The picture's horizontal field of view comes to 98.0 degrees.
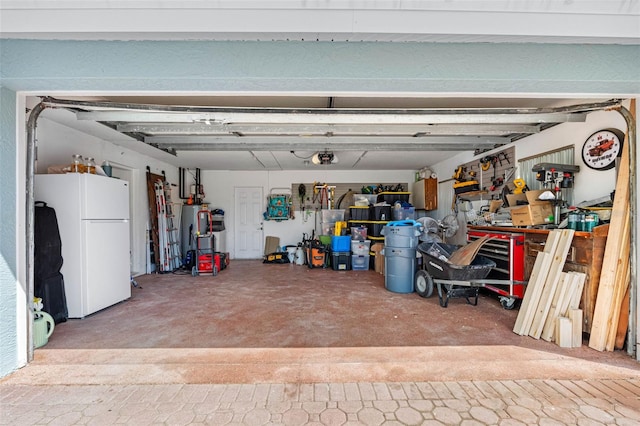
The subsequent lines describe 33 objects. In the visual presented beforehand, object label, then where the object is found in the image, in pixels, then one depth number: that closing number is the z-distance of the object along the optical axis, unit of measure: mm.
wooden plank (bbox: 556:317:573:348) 2645
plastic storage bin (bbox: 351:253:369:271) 6570
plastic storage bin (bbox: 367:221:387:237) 6698
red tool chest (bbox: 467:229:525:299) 3619
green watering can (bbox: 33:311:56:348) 2680
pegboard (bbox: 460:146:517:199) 4746
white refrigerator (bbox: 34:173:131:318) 3449
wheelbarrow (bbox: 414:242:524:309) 3674
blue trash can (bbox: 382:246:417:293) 4523
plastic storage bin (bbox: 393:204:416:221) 6523
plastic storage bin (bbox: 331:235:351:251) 6605
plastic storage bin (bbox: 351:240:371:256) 6555
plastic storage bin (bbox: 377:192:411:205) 7020
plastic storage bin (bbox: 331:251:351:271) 6543
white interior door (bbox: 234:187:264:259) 8273
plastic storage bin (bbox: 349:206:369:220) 6906
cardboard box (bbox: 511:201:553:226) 3549
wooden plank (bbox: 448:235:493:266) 3598
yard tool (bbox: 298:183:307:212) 8094
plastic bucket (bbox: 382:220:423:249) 4488
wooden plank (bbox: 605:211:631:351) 2553
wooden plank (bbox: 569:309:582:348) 2652
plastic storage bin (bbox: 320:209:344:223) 7562
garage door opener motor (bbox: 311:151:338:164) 5648
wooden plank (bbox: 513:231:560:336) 2938
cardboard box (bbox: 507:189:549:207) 3561
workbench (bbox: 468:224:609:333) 2721
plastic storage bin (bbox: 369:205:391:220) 6672
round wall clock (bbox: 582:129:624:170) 3092
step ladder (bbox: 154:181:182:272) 6113
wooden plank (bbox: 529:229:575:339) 2850
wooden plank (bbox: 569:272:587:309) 2736
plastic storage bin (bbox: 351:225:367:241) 6652
